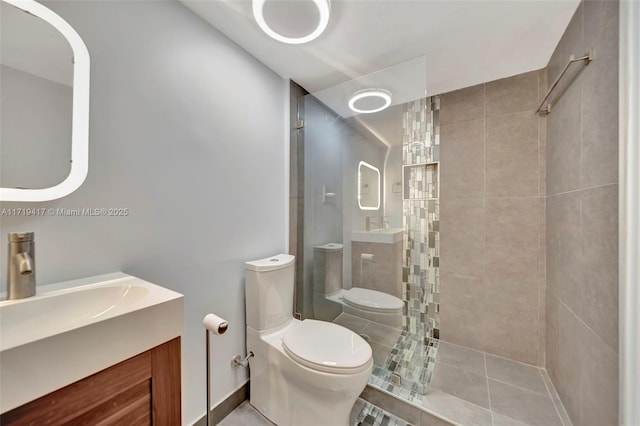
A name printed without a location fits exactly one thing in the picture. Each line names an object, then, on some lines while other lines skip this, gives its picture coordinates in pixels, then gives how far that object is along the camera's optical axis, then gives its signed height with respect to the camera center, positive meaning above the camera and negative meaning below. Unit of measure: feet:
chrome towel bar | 3.66 +2.45
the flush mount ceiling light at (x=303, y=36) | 3.84 +3.30
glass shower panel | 5.45 -0.27
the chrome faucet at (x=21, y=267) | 2.36 -0.56
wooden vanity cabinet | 1.70 -1.53
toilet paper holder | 2.91 -1.41
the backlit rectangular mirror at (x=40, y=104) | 2.58 +1.25
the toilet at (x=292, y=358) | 3.86 -2.52
